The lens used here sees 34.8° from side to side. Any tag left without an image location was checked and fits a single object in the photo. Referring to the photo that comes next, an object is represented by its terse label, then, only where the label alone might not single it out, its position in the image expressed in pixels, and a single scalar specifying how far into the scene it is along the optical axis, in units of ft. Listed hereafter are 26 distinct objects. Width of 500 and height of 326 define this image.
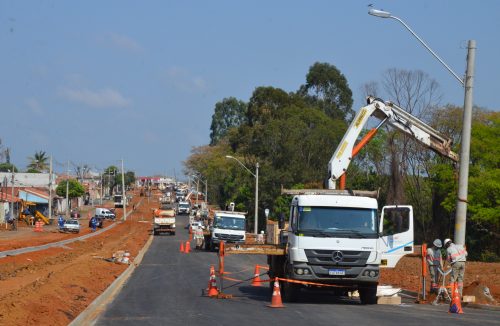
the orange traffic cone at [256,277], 82.17
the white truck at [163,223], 264.31
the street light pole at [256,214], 226.58
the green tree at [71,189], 458.91
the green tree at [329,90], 351.46
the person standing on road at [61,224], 267.06
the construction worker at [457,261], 70.13
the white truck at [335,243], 67.00
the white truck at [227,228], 174.22
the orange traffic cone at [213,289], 74.02
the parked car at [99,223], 301.18
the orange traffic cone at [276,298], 64.23
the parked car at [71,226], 266.77
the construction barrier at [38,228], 267.08
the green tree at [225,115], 534.37
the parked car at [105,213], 375.25
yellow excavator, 309.22
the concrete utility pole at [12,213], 275.06
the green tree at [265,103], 342.23
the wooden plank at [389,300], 71.84
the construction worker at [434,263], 74.54
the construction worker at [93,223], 295.48
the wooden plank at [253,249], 72.28
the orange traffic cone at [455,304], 63.21
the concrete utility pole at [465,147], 73.67
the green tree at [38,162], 632.38
